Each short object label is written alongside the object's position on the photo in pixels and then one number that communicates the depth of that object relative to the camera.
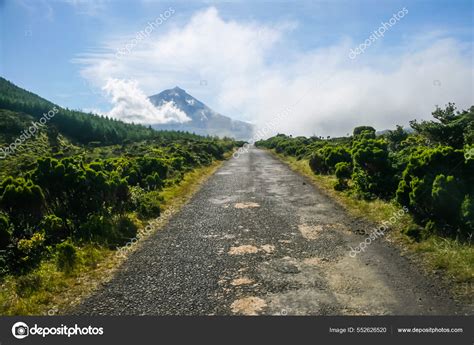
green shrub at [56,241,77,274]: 10.09
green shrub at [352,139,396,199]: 16.94
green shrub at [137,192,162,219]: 16.42
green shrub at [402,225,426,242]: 11.31
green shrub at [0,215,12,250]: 10.38
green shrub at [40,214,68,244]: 12.09
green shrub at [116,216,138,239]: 13.41
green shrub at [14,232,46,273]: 10.35
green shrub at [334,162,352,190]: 21.17
